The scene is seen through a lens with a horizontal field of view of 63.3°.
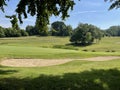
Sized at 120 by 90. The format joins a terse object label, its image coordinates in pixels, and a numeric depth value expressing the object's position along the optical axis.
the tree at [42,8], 5.60
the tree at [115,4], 7.24
